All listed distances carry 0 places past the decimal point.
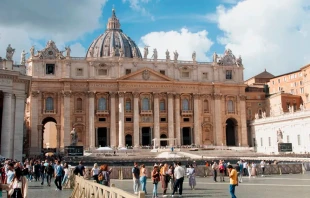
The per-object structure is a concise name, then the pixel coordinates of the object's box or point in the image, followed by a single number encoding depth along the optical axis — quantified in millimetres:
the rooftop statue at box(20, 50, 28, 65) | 58559
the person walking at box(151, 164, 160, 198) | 16438
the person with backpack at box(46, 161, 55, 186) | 22381
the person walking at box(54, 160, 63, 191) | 18633
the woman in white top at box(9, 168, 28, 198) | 11461
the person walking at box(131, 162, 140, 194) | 17625
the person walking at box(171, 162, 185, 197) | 17047
